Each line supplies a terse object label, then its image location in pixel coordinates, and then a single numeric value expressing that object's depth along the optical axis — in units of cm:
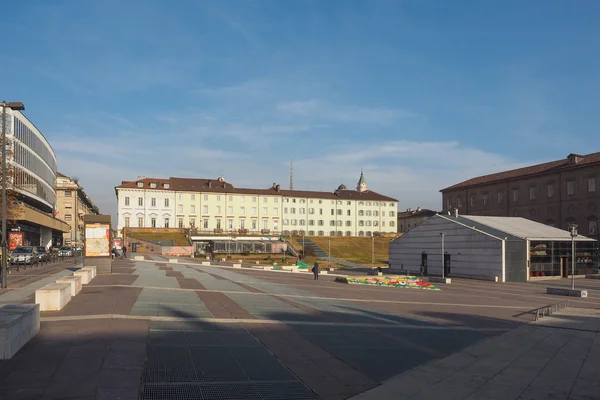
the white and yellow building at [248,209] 10912
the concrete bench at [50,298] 1551
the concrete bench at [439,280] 4462
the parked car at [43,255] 5020
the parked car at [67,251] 7006
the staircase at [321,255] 8288
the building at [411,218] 15750
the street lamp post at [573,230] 3546
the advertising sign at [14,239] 3641
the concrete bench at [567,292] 3203
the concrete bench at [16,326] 970
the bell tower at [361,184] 18200
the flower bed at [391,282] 3861
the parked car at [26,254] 4417
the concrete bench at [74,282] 1881
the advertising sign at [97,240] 3047
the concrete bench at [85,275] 2366
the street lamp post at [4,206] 2288
